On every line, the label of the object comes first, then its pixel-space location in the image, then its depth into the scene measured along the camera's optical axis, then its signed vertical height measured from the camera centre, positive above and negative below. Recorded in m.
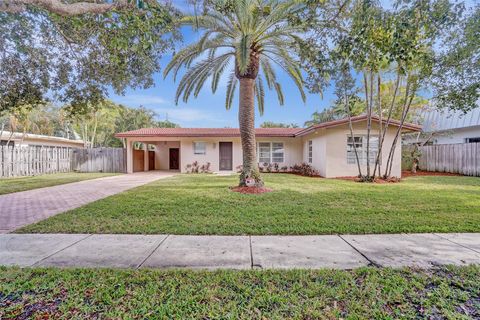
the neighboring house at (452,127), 17.45 +2.26
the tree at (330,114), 18.83 +4.77
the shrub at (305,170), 15.84 -0.80
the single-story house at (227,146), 17.09 +0.97
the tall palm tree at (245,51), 8.23 +4.36
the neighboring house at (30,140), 22.20 +2.04
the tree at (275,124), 44.16 +6.19
